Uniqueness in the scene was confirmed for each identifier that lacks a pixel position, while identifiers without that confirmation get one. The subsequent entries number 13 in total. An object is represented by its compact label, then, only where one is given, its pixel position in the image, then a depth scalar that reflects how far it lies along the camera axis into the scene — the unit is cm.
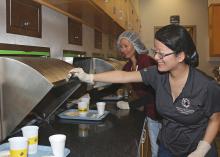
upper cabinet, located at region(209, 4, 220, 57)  528
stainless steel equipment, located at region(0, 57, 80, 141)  107
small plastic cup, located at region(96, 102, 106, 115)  183
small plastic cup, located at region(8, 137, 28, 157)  93
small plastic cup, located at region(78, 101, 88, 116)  181
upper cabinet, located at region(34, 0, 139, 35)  170
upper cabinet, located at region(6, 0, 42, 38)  141
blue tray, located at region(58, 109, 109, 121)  174
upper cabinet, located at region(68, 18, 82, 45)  223
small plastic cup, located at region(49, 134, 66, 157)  103
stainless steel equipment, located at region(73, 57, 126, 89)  198
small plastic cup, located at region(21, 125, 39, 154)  110
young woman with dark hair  136
